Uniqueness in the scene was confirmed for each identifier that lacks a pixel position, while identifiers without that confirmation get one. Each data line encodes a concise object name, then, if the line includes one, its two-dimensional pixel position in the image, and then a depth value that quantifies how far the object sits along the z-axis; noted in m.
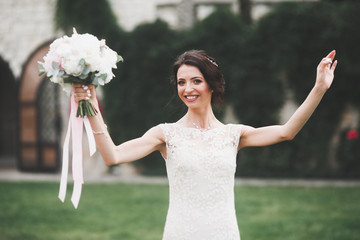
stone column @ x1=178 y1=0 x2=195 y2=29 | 10.55
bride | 2.52
